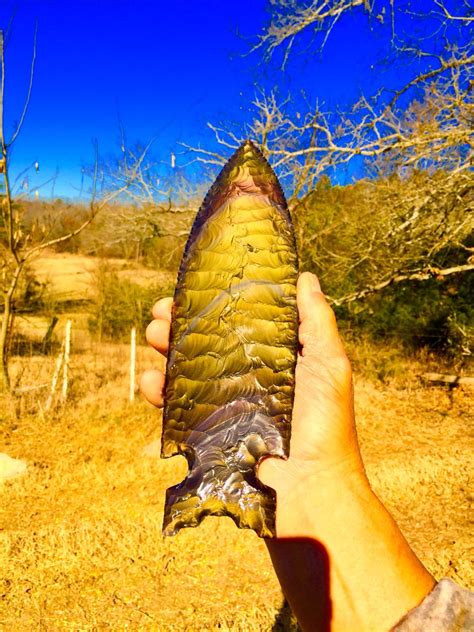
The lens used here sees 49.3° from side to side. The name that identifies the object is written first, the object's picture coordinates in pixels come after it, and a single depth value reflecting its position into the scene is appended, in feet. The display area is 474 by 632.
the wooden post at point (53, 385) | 28.84
